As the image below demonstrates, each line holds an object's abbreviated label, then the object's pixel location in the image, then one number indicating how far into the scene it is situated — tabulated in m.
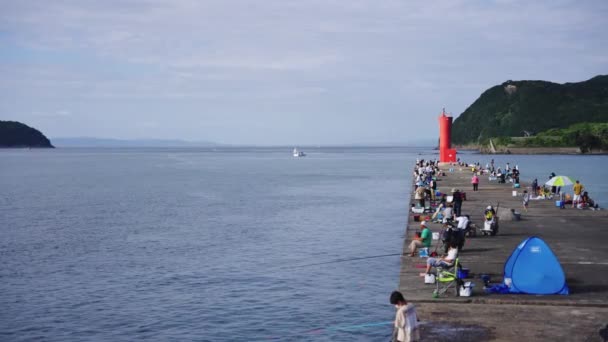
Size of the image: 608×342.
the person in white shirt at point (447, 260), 19.55
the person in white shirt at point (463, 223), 27.44
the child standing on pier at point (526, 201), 40.66
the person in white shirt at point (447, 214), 32.66
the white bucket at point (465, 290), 18.16
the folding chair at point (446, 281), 18.44
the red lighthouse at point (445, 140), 99.00
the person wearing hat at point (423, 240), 25.19
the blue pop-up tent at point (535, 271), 18.19
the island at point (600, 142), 199.38
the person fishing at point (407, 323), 12.67
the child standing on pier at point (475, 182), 53.22
